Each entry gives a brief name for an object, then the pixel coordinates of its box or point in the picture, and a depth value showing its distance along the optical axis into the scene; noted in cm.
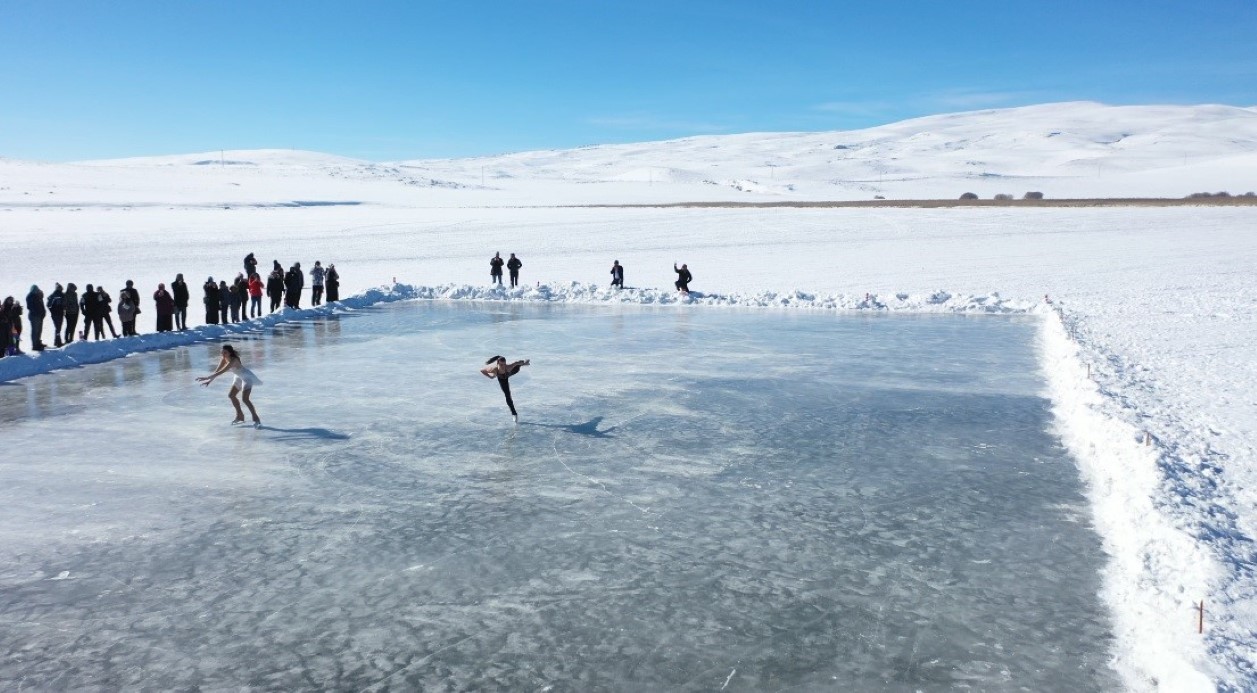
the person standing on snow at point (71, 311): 1731
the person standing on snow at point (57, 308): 1716
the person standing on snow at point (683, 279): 2625
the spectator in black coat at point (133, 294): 1818
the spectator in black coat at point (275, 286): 2325
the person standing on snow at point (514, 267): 2843
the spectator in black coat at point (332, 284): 2566
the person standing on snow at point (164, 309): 1861
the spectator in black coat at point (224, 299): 2056
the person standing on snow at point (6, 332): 1533
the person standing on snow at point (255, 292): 2255
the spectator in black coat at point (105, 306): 1788
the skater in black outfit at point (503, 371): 1158
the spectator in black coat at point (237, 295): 2100
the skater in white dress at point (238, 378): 1147
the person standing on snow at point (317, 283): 2481
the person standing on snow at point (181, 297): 1920
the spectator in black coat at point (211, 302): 1989
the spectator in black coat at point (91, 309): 1767
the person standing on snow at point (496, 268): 2894
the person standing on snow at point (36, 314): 1628
